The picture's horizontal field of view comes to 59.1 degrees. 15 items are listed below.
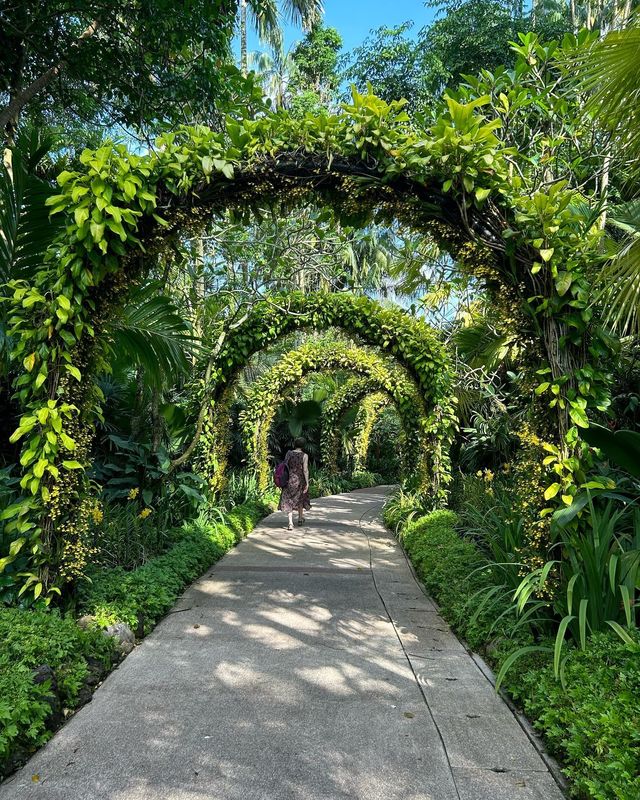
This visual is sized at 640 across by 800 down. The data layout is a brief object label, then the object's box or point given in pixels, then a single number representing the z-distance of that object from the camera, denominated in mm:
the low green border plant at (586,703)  2245
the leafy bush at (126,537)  5430
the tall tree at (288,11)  17672
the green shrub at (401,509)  9227
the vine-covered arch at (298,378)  11318
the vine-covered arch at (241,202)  3822
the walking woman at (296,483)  10406
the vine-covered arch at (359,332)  8578
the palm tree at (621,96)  3160
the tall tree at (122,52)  5793
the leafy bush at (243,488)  11221
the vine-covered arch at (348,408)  17734
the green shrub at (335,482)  17400
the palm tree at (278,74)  22431
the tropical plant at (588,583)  3104
